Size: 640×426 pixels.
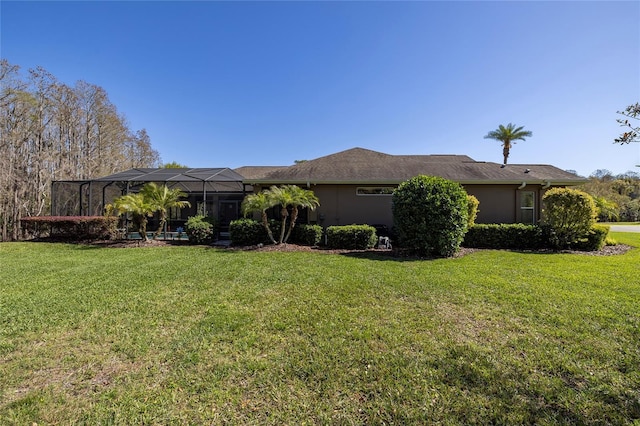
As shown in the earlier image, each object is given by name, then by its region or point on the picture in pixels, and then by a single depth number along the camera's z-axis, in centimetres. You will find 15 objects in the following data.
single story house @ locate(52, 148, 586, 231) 1239
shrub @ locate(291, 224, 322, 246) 1091
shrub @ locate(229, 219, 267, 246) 1107
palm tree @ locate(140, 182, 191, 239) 1157
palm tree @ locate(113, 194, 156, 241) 1098
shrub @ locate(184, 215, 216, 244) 1146
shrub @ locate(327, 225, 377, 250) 1015
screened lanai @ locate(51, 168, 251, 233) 1491
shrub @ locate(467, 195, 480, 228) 1104
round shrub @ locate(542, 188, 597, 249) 966
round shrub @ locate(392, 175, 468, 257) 862
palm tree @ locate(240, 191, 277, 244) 1003
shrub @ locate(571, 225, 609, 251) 998
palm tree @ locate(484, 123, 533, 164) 2720
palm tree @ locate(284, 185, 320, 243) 1025
